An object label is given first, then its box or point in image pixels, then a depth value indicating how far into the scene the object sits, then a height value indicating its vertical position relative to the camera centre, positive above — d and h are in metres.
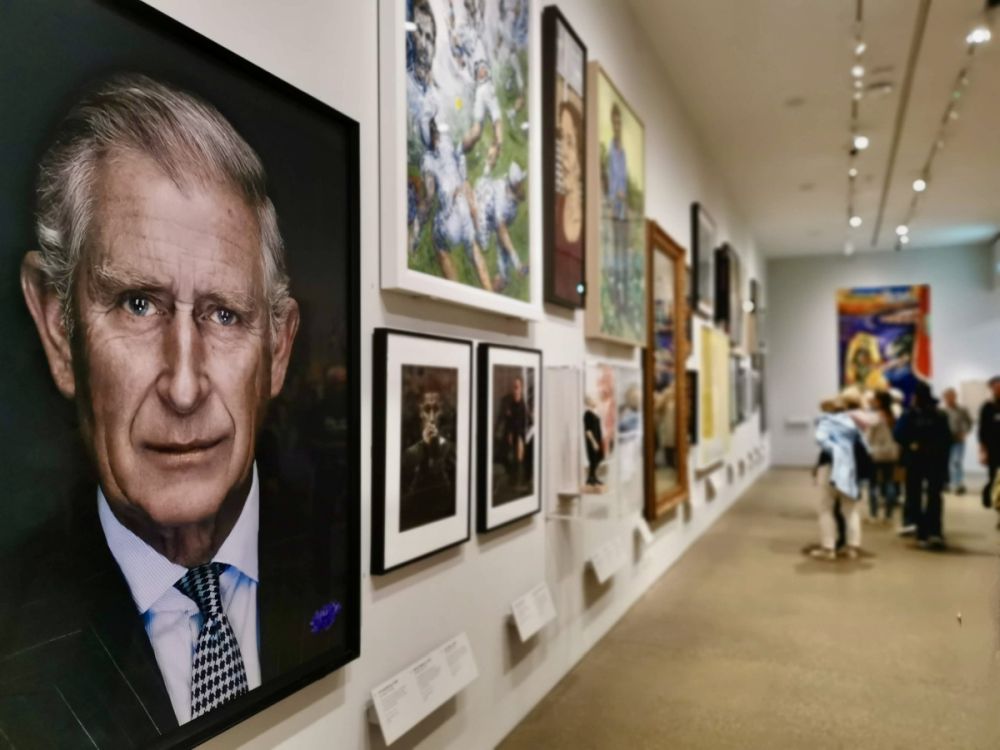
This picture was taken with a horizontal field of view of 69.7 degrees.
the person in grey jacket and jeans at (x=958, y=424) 12.85 -0.53
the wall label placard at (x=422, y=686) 2.48 -1.10
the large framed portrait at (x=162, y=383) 1.43 +0.04
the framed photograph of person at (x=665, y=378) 6.29 +0.17
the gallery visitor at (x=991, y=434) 9.98 -0.55
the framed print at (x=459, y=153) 2.61 +1.03
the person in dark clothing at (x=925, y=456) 8.36 -0.75
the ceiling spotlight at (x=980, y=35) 6.46 +3.29
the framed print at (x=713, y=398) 8.82 -0.03
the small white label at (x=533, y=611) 3.62 -1.13
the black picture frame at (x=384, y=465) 2.52 -0.24
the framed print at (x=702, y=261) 8.52 +1.68
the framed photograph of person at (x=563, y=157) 4.13 +1.45
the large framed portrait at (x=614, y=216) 4.82 +1.33
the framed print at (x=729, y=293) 10.20 +1.57
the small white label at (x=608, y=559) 4.78 -1.14
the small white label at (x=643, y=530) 5.91 -1.11
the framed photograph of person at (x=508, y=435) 3.32 -0.19
